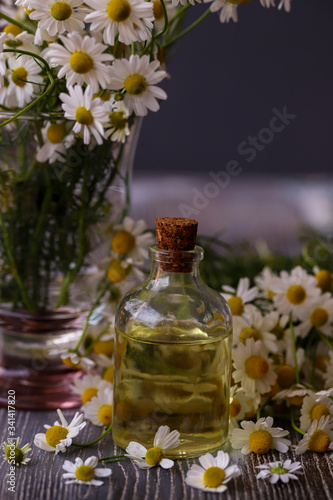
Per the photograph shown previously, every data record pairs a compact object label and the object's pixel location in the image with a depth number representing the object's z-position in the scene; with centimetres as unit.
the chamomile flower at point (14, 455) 51
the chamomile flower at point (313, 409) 53
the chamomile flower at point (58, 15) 50
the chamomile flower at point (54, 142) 54
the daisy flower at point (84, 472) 49
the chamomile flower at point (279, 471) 50
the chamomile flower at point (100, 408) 54
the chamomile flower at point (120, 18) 49
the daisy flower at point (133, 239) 57
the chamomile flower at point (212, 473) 49
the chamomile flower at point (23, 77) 52
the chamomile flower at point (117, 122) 52
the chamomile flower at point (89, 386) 55
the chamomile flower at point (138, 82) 50
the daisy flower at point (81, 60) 49
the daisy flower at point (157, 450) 50
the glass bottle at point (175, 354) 51
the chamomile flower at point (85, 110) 49
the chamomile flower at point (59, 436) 51
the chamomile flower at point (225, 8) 52
